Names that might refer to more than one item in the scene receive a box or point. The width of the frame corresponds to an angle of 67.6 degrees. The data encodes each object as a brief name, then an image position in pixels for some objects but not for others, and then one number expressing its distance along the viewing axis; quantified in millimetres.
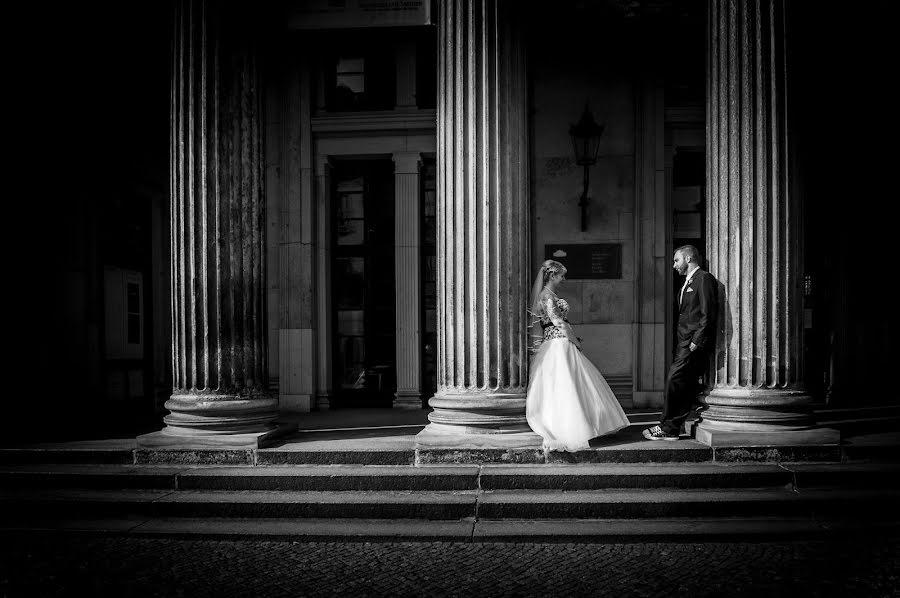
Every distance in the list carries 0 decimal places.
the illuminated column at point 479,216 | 7039
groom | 7008
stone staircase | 5617
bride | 6809
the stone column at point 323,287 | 10883
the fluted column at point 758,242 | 6871
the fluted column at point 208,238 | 7172
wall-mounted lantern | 10102
